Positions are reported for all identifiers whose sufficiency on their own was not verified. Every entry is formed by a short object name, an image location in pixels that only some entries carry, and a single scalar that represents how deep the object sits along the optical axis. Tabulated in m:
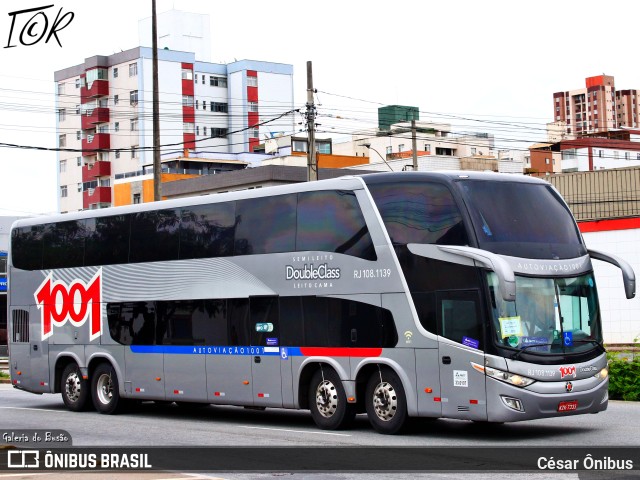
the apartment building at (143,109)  103.31
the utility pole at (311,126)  33.47
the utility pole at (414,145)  50.94
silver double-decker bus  16.64
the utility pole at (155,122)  35.34
